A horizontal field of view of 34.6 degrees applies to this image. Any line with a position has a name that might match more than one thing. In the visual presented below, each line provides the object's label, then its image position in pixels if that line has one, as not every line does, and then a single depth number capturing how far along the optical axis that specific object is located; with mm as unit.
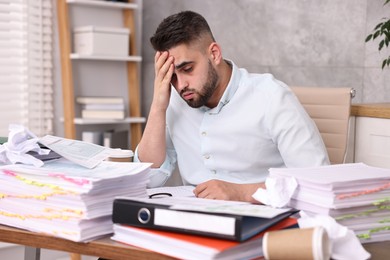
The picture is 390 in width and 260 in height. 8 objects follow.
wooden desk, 1088
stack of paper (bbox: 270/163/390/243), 1167
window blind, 3881
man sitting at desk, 1998
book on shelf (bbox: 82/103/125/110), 4164
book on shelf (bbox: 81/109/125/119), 4148
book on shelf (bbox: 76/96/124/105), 4152
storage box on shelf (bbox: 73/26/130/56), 4070
